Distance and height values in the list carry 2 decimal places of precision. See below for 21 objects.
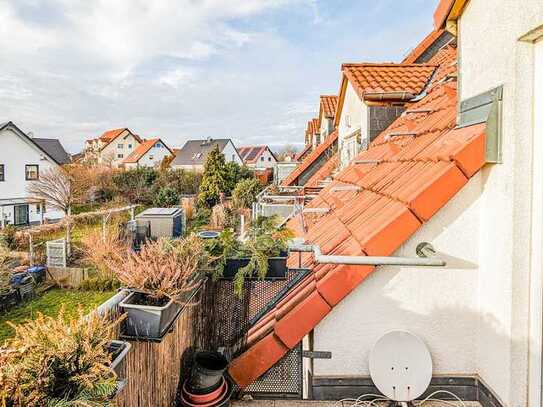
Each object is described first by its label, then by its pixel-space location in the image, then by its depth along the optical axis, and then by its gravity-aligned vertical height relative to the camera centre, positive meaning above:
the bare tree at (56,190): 25.94 +0.33
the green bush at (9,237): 17.23 -1.93
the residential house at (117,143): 66.31 +9.27
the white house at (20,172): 28.73 +1.74
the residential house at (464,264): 2.45 -0.49
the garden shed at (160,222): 18.23 -1.30
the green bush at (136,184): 32.41 +0.94
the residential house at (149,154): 60.59 +6.71
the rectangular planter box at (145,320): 2.27 -0.75
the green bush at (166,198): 30.85 -0.24
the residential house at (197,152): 56.22 +6.60
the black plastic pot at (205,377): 2.78 -1.34
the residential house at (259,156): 68.75 +7.14
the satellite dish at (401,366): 2.99 -1.34
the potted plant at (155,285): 2.29 -0.59
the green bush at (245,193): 24.77 +0.15
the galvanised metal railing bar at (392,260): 2.72 -0.46
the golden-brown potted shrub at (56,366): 1.46 -0.71
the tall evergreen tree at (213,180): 29.64 +1.19
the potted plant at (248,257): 3.12 -0.51
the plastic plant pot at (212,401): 2.74 -1.49
